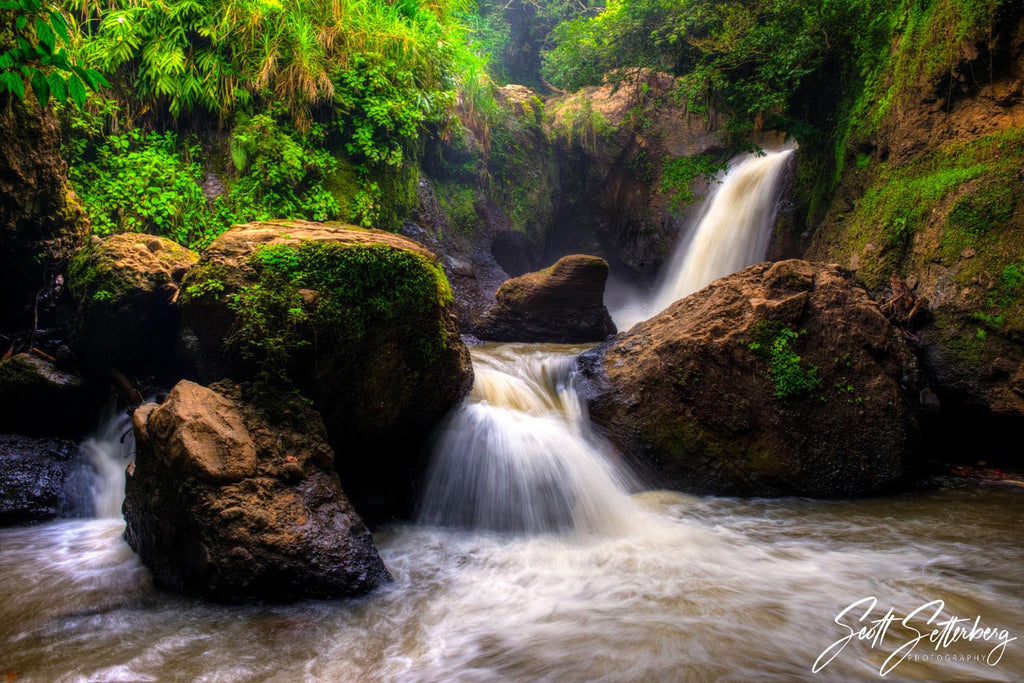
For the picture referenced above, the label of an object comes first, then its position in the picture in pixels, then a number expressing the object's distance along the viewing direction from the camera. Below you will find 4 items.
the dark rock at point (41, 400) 4.23
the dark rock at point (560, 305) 8.41
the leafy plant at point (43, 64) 2.65
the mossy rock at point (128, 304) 4.35
